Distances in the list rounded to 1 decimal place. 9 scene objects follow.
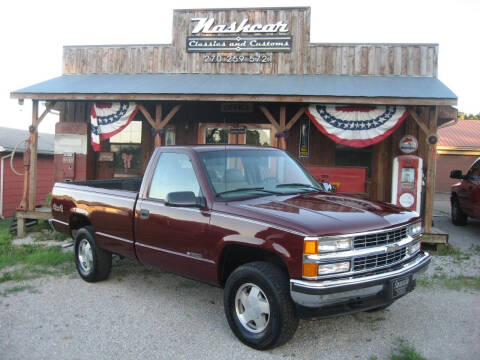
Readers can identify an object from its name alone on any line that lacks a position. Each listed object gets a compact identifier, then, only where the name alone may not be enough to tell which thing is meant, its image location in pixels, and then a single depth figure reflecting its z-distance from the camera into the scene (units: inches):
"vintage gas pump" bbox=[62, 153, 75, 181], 463.1
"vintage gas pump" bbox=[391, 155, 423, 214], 363.9
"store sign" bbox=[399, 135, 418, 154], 419.2
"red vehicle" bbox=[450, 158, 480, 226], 377.4
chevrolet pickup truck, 142.0
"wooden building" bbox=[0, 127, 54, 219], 752.3
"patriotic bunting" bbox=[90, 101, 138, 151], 404.5
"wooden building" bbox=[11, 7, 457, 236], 391.9
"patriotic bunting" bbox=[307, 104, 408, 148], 358.0
